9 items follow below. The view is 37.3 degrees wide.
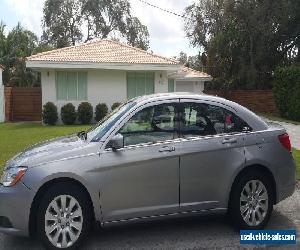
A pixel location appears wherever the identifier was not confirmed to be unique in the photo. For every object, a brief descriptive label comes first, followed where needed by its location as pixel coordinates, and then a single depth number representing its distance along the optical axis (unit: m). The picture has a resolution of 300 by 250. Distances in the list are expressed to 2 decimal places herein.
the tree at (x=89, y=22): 47.16
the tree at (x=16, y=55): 35.44
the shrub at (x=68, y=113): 22.31
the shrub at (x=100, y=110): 22.72
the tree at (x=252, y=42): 29.03
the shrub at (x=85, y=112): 22.42
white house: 22.47
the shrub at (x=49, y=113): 22.14
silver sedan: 4.91
